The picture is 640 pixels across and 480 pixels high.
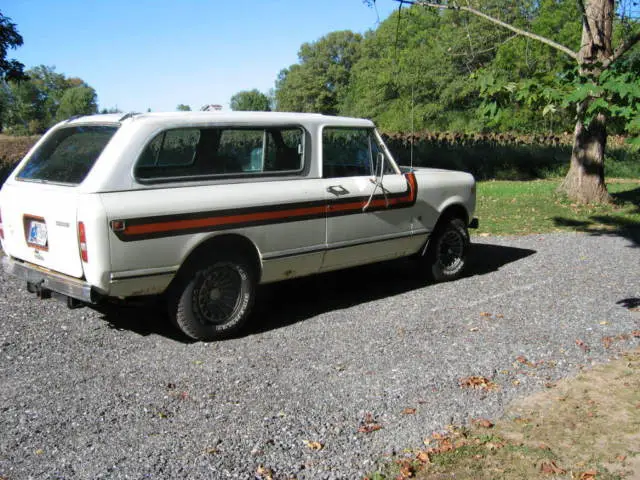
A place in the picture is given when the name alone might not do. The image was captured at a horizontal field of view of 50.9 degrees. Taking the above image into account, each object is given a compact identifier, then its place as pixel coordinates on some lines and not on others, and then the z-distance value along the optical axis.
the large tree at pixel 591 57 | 9.95
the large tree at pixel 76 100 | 87.14
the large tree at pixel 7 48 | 13.95
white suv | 5.02
